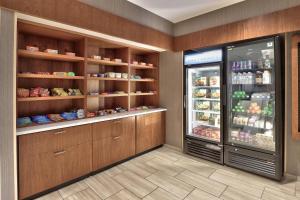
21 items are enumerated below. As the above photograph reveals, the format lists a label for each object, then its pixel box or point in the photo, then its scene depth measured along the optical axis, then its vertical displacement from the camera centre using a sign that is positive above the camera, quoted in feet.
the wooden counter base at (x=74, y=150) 6.01 -2.37
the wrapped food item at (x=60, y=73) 7.34 +1.18
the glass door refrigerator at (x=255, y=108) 7.26 -0.47
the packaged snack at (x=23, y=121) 6.60 -0.92
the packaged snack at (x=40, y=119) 6.97 -0.87
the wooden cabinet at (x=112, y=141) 8.05 -2.28
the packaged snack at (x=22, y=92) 6.57 +0.28
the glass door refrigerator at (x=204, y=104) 9.17 -0.34
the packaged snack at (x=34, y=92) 6.95 +0.30
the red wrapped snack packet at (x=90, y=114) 8.51 -0.80
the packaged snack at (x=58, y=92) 7.68 +0.33
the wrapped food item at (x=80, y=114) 8.12 -0.75
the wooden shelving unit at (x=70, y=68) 7.25 +1.68
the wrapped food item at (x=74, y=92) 7.98 +0.35
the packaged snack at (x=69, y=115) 7.76 -0.79
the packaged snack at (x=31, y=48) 6.55 +2.07
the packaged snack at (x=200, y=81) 10.18 +1.14
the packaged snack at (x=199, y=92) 10.34 +0.44
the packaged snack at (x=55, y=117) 7.46 -0.85
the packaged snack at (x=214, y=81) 9.61 +1.08
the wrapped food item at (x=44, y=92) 7.17 +0.31
